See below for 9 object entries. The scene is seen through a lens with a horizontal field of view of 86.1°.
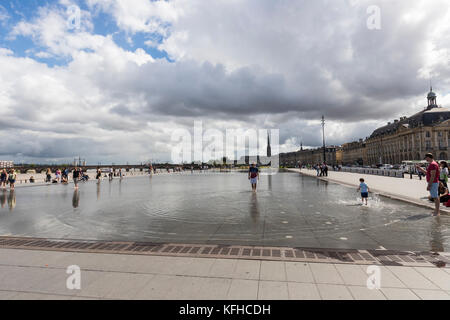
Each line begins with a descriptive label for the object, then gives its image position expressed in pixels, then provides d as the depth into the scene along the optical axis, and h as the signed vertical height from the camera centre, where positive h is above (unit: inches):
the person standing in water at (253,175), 615.5 -31.3
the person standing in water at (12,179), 786.8 -35.9
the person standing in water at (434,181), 310.3 -28.7
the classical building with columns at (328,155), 7396.7 +208.0
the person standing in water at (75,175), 764.0 -27.3
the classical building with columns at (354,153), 5801.7 +202.1
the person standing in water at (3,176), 880.6 -30.8
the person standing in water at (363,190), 410.6 -50.6
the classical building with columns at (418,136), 3540.8 +374.3
